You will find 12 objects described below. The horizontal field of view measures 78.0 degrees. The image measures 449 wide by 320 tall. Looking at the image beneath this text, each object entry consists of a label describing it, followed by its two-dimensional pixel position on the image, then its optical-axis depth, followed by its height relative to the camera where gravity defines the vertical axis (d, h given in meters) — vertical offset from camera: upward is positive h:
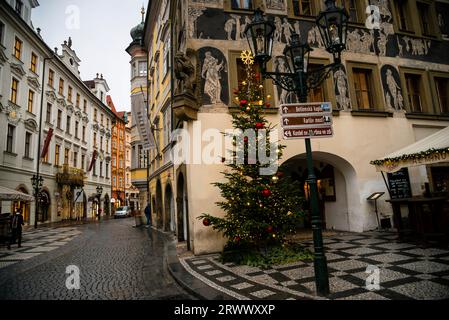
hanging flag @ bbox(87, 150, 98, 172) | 33.86 +6.21
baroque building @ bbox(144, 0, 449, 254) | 9.00 +3.92
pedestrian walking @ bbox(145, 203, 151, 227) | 20.00 -0.43
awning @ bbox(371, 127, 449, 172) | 7.23 +1.03
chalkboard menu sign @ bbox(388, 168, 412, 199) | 10.42 +0.32
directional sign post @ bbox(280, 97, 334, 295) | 4.49 +1.21
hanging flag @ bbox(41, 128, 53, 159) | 22.99 +5.71
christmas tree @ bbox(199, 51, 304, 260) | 6.93 +0.12
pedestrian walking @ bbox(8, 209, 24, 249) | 11.96 -0.46
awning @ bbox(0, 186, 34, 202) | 13.12 +0.95
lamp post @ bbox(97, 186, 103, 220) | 34.27 +2.17
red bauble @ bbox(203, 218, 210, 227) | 7.17 -0.47
